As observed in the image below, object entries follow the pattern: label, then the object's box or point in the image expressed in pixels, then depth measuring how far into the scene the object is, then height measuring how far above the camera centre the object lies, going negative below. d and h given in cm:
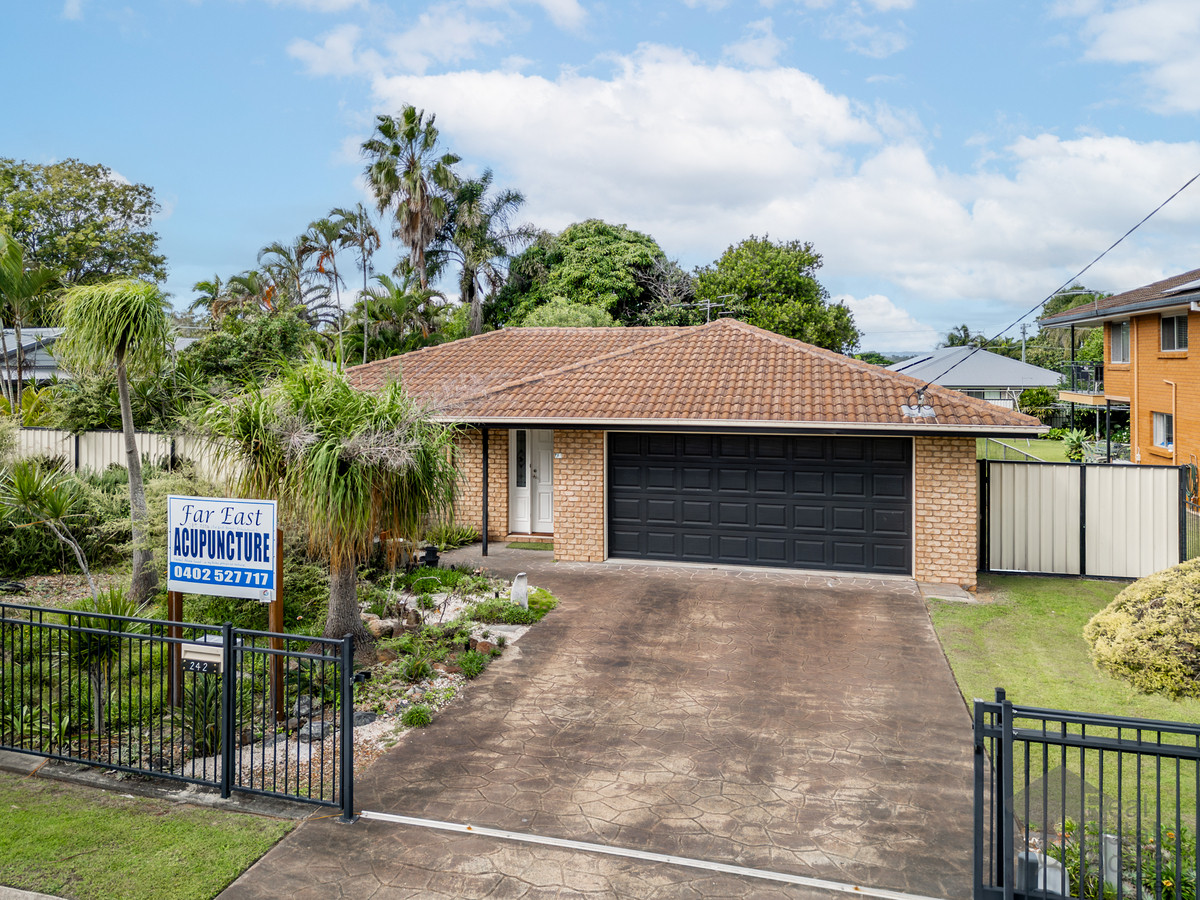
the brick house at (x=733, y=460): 1267 +0
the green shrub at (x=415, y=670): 811 -213
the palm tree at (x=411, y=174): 3366 +1202
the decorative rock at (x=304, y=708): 718 -225
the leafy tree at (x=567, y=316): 3344 +611
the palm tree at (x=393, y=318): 2728 +509
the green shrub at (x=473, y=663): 836 -214
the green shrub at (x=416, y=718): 712 -229
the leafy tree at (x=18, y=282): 1447 +335
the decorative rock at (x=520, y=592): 1078 -178
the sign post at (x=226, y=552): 675 -78
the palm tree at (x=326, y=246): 3122 +838
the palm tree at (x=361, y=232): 3195 +915
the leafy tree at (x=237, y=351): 1831 +254
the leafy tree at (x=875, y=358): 9919 +1315
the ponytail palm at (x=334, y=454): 746 +6
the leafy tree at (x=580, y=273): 3806 +894
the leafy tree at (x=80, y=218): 3700 +1146
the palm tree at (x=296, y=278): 3191 +731
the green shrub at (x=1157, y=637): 539 -122
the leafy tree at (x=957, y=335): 9434 +1531
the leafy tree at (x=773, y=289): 4178 +914
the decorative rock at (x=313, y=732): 675 -232
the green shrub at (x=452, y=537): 1528 -150
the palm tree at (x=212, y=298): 2738 +579
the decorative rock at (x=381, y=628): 936 -202
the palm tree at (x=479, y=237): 3619 +1031
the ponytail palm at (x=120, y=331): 925 +150
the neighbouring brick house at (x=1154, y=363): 2123 +295
